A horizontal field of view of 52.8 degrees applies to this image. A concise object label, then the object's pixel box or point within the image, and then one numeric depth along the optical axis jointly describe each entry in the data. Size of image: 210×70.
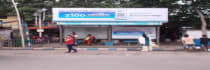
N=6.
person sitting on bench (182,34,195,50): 14.09
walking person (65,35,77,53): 12.77
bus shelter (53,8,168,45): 18.06
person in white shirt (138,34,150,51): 14.17
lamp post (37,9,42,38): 23.36
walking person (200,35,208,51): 14.51
